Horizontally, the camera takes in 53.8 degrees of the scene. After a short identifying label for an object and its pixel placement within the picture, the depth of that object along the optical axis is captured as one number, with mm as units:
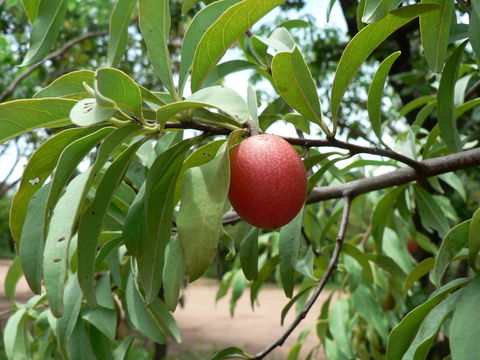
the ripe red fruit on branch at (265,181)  163
